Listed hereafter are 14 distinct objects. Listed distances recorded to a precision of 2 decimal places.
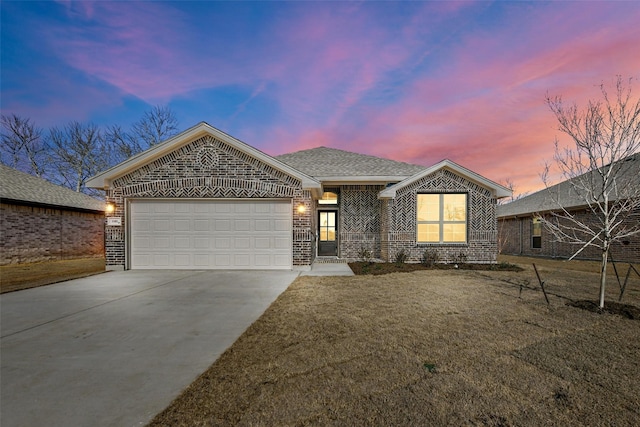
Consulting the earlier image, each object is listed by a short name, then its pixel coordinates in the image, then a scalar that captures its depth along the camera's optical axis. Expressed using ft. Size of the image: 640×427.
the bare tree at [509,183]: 67.31
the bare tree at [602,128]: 16.75
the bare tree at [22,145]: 79.05
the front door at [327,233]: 42.47
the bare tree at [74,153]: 82.33
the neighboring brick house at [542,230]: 42.33
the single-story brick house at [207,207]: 31.07
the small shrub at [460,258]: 37.52
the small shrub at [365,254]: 39.33
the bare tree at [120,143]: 86.17
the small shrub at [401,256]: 37.14
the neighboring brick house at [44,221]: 38.50
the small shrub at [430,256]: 37.07
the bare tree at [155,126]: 85.30
